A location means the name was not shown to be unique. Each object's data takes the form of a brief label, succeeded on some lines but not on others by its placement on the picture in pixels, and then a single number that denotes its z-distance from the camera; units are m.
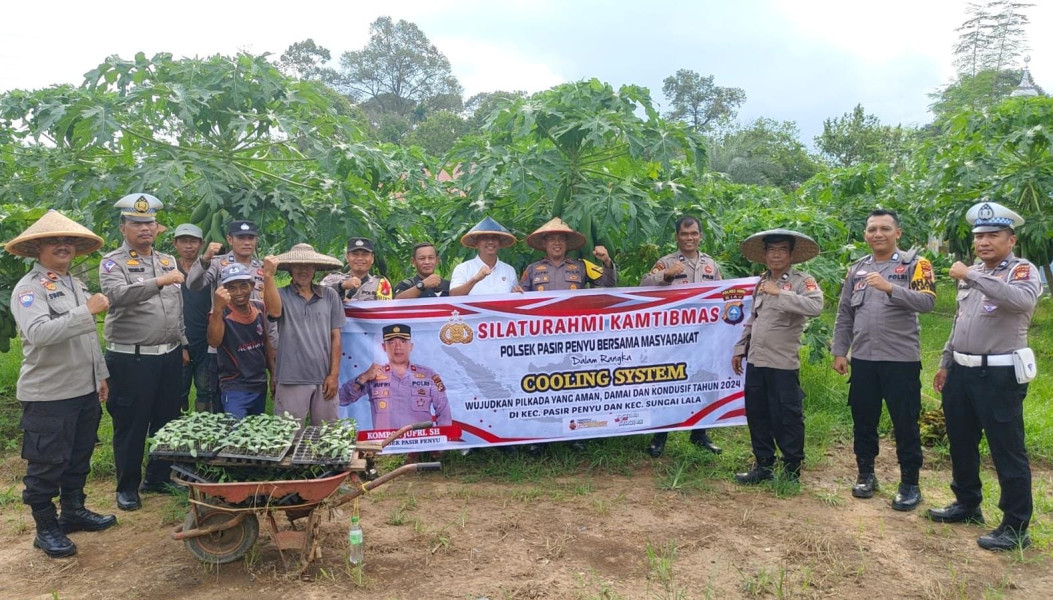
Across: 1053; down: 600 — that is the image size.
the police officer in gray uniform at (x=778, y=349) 5.12
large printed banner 5.45
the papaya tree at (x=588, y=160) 5.47
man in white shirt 5.57
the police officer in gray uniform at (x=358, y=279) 5.39
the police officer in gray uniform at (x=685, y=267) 5.71
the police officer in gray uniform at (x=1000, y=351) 4.18
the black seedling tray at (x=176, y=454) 3.73
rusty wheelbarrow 3.72
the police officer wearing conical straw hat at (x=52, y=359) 4.14
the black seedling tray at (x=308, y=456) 3.72
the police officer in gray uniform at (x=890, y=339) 4.77
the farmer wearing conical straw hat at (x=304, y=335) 4.79
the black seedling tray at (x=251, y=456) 3.71
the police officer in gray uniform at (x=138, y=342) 4.73
